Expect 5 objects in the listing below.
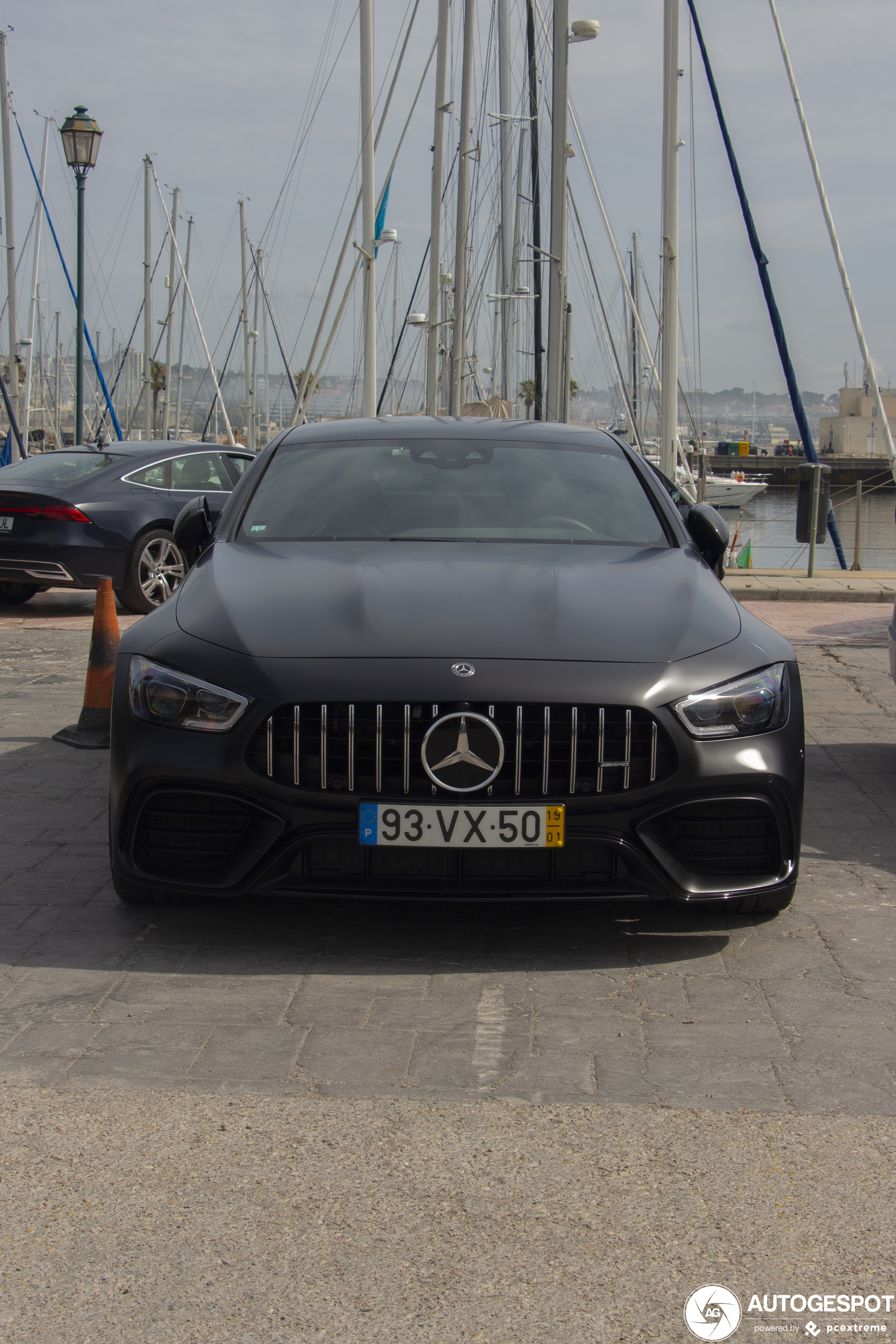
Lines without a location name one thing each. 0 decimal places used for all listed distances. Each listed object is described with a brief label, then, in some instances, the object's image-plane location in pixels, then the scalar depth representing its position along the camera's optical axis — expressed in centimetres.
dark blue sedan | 1105
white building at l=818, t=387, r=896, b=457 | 9931
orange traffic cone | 650
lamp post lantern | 1616
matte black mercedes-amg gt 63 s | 340
